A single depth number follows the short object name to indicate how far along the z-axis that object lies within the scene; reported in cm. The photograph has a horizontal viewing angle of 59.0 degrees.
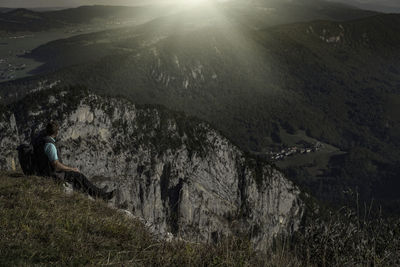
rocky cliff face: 12550
